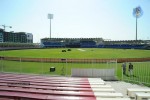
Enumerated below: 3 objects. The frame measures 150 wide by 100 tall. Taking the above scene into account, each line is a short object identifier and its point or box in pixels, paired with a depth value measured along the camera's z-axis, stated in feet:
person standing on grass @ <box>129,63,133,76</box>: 31.49
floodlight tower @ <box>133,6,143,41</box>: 141.90
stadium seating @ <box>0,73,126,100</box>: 13.23
